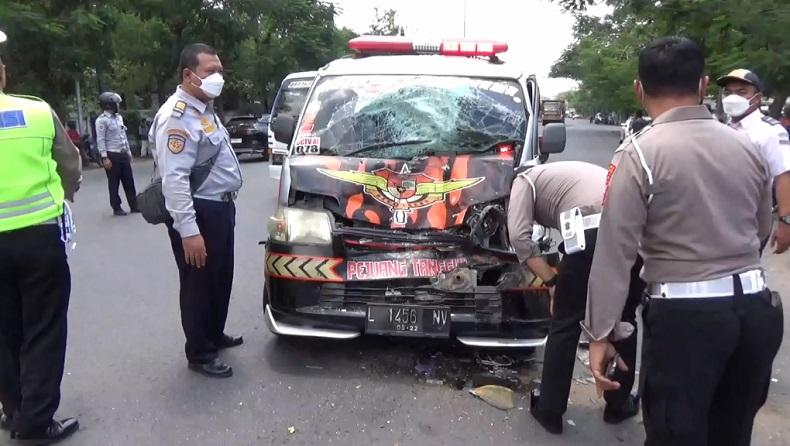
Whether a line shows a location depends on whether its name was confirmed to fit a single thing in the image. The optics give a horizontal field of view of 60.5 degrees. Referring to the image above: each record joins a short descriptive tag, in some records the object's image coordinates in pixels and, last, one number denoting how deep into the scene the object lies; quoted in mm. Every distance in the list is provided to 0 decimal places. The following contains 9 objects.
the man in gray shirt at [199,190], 3680
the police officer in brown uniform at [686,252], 2137
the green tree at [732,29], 8344
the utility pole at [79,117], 20478
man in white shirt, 3938
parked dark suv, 20094
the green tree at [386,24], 53344
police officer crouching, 3244
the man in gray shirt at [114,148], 9914
